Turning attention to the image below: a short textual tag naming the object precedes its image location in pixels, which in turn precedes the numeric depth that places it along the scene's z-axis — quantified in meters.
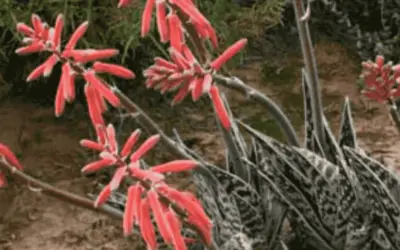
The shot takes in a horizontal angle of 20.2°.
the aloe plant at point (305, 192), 1.23
